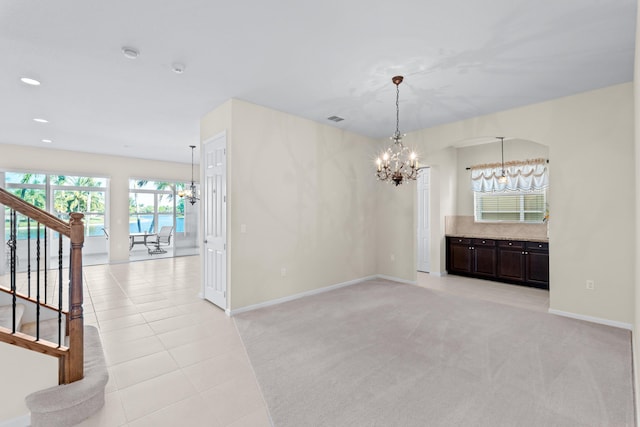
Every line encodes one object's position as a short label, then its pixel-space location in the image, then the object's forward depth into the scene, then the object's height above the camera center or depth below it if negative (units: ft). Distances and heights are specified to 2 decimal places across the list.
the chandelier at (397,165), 11.85 +2.13
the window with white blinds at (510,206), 19.35 +0.64
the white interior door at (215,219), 13.71 -0.12
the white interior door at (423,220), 21.99 -0.30
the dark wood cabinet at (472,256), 19.35 -2.76
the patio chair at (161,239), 31.09 -2.32
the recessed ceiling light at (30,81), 11.34 +5.24
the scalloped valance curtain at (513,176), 18.86 +2.66
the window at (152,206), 29.48 +1.10
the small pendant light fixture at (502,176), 19.95 +2.64
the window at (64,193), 22.89 +1.97
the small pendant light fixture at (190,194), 27.04 +2.04
